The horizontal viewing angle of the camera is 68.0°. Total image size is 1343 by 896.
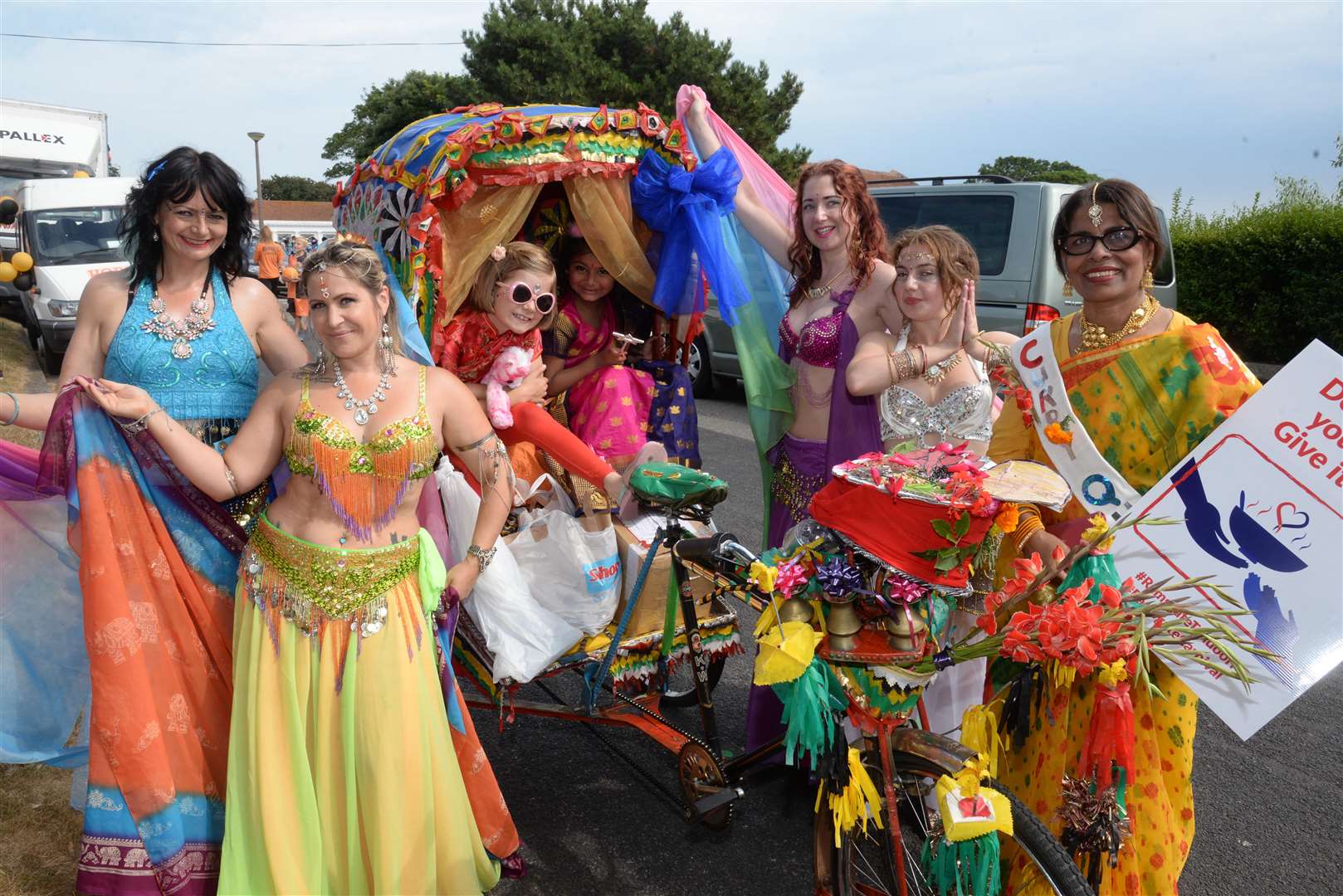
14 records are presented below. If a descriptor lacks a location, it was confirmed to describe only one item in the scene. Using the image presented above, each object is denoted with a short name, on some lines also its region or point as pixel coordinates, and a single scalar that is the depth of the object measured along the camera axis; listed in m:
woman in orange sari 2.34
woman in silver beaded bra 3.06
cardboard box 3.29
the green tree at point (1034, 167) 45.34
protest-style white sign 2.01
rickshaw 2.45
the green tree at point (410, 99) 28.45
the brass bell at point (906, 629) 2.15
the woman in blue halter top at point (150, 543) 2.58
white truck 11.62
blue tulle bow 3.56
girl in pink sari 3.73
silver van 7.35
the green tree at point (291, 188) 67.12
